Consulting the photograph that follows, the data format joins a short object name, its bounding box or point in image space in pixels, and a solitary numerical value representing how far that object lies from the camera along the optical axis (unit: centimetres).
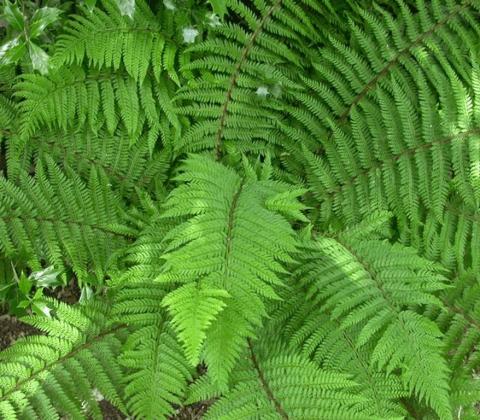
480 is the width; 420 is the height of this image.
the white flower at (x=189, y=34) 302
